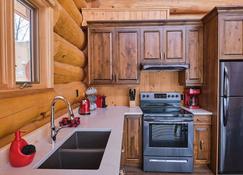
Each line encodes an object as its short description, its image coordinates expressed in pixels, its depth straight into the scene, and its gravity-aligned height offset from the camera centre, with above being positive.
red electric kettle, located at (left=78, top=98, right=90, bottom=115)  2.99 -0.36
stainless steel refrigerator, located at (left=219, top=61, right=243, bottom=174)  2.89 -0.50
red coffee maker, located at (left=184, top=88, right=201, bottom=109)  3.58 -0.28
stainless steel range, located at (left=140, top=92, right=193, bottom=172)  3.10 -0.88
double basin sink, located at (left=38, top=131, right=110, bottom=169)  1.51 -0.58
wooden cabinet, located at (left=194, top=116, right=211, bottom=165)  3.17 -0.86
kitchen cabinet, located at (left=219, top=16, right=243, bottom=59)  2.94 +0.63
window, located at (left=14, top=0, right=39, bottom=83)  1.66 +0.34
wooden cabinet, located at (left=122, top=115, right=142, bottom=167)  3.22 -0.87
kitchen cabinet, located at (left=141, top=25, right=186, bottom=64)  3.45 +0.61
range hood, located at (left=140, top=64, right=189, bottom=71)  3.37 +0.24
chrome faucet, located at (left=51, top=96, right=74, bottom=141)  1.65 -0.34
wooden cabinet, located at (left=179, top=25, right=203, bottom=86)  3.43 +0.44
